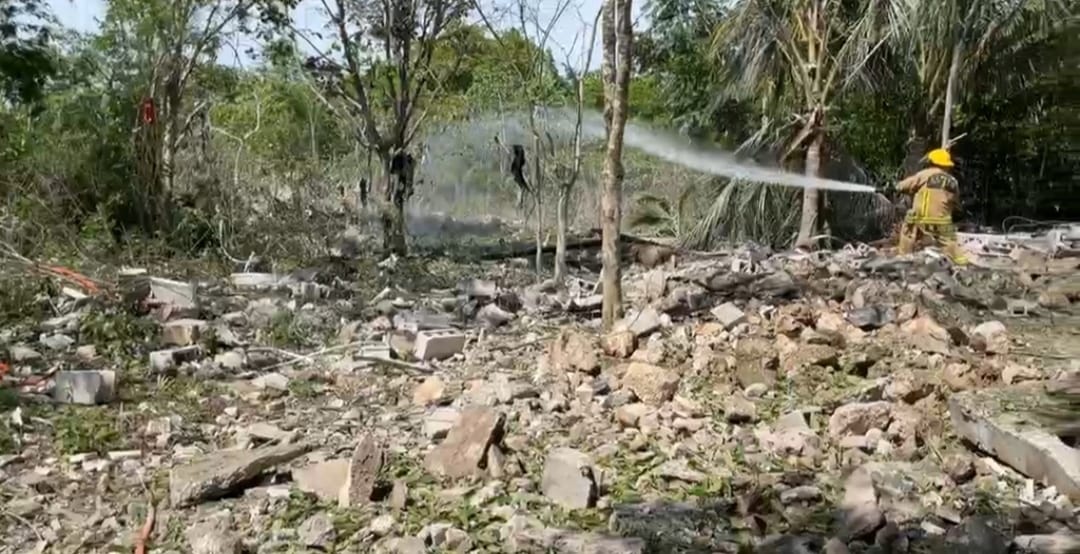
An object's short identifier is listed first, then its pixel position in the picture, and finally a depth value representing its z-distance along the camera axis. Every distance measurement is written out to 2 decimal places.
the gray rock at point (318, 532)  3.52
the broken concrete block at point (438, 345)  6.60
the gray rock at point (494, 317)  7.76
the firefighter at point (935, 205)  9.51
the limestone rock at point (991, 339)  5.89
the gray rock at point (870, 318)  6.59
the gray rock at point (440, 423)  4.64
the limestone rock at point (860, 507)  3.41
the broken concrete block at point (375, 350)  6.45
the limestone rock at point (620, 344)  6.01
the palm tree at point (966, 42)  11.76
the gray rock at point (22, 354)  6.17
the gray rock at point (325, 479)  3.96
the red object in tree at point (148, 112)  11.25
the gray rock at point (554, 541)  3.24
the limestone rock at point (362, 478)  3.85
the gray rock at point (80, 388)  5.40
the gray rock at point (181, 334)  6.65
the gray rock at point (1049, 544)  3.16
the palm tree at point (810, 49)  12.20
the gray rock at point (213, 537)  3.48
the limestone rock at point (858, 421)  4.39
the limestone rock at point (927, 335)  5.77
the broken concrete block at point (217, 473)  3.95
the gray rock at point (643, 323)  6.48
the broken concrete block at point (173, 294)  7.69
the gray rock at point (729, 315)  6.72
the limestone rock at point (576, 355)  5.69
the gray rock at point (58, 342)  6.53
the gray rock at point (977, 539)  3.16
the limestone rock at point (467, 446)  4.10
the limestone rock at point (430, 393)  5.48
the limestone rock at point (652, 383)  5.01
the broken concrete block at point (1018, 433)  3.70
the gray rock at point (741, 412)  4.75
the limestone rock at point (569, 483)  3.78
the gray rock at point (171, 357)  6.09
